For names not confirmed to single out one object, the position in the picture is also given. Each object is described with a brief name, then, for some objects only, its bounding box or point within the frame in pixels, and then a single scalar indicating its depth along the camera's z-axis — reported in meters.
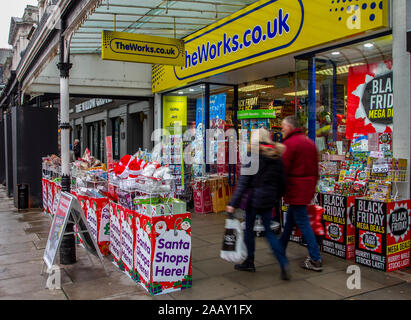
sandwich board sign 4.52
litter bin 9.92
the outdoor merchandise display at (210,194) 8.72
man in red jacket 4.55
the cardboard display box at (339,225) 5.14
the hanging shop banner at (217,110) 9.56
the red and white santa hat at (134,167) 4.73
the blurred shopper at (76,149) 16.22
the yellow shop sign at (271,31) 5.34
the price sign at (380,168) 5.01
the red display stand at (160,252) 4.00
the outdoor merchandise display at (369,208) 4.68
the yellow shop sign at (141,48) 7.07
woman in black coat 4.32
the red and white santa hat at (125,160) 5.18
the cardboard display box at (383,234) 4.64
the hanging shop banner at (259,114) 7.86
